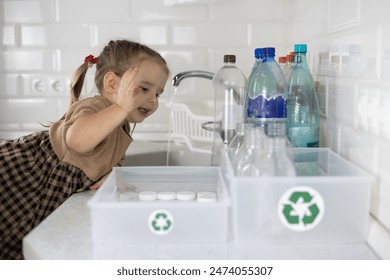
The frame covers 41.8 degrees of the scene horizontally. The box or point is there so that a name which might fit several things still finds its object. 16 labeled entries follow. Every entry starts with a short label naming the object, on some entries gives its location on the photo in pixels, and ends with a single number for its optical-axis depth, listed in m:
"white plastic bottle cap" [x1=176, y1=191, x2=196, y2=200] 0.80
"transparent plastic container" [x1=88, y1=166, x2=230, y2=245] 0.66
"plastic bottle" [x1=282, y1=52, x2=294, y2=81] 1.12
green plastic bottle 0.97
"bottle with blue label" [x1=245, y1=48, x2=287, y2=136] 0.90
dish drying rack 1.44
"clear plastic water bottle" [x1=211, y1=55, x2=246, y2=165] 1.12
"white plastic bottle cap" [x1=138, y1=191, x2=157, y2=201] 0.78
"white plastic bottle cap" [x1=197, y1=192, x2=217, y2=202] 0.77
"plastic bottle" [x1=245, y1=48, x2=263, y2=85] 0.98
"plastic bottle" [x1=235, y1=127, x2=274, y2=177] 0.69
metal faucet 1.37
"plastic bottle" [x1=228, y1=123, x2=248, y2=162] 0.88
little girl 1.04
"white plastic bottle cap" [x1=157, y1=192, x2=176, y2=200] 0.79
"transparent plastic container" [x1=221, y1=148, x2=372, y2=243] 0.65
